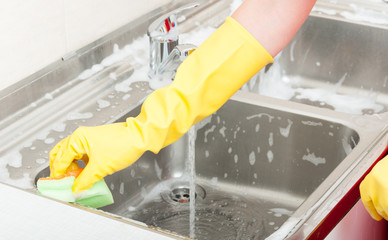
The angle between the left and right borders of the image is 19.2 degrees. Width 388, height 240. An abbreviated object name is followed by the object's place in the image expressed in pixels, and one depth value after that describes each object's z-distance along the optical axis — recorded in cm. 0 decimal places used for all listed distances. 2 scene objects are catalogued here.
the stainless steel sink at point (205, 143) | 188
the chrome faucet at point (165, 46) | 197
